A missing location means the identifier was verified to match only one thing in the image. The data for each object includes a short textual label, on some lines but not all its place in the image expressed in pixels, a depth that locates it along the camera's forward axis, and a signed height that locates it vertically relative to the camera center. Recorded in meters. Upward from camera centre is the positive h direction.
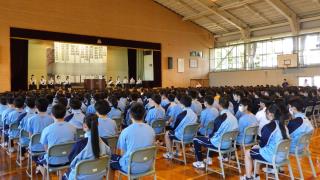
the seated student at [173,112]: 6.39 -0.54
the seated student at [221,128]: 4.79 -0.70
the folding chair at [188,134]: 5.32 -0.87
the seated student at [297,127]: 4.48 -0.65
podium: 19.80 +0.29
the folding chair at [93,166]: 3.05 -0.86
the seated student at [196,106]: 7.36 -0.48
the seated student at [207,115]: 5.84 -0.56
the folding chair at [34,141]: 4.36 -0.82
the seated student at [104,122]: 4.24 -0.52
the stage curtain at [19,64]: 16.98 +1.52
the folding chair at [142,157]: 3.46 -0.87
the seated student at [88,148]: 3.06 -0.66
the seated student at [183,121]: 5.46 -0.64
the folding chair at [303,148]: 4.37 -0.96
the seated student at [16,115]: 5.75 -0.55
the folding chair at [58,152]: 3.68 -0.83
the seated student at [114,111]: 6.67 -0.54
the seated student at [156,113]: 6.15 -0.55
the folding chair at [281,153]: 3.93 -0.94
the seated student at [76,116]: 5.02 -0.50
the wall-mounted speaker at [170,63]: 24.23 +2.12
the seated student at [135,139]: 3.55 -0.65
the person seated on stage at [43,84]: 19.96 +0.31
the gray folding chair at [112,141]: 4.37 -0.83
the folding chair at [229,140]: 4.65 -0.88
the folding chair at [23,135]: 4.99 -0.82
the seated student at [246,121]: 5.14 -0.61
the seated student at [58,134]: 3.75 -0.61
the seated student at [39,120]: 4.72 -0.53
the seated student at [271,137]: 4.03 -0.71
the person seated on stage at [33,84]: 19.05 +0.31
